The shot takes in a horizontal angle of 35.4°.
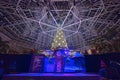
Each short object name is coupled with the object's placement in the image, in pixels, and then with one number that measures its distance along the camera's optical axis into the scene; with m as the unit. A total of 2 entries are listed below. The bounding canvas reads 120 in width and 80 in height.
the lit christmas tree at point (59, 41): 21.44
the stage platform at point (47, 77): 8.43
